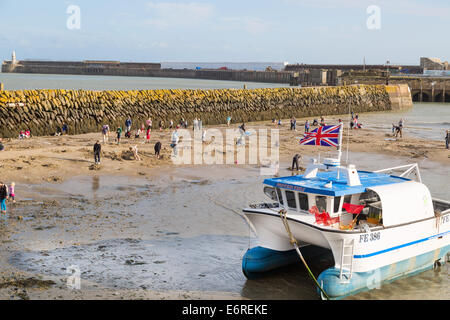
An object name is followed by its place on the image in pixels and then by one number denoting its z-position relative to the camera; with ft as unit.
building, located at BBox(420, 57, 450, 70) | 482.73
